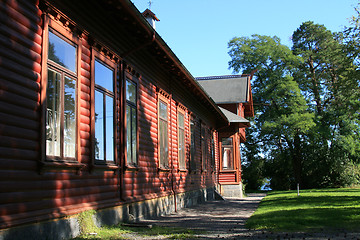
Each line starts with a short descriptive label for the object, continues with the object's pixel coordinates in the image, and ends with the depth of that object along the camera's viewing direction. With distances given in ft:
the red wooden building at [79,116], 17.35
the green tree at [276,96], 118.21
